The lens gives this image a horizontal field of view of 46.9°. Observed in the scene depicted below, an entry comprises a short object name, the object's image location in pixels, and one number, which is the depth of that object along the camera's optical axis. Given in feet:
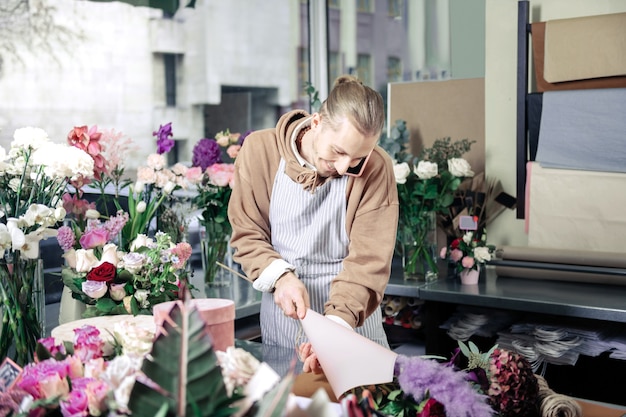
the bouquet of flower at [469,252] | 9.39
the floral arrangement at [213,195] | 9.45
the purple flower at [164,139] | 8.77
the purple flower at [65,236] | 6.25
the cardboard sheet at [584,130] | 8.93
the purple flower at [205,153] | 9.71
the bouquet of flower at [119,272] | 5.97
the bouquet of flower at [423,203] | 9.86
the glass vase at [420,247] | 9.94
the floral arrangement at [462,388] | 3.74
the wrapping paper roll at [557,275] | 8.87
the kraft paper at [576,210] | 9.05
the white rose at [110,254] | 6.08
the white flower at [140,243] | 6.38
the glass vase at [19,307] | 5.21
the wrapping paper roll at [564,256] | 8.74
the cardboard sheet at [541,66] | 9.14
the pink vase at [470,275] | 9.47
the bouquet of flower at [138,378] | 2.57
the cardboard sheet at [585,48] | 8.76
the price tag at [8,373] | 3.38
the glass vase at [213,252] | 9.81
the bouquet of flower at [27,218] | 5.22
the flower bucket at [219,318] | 4.42
